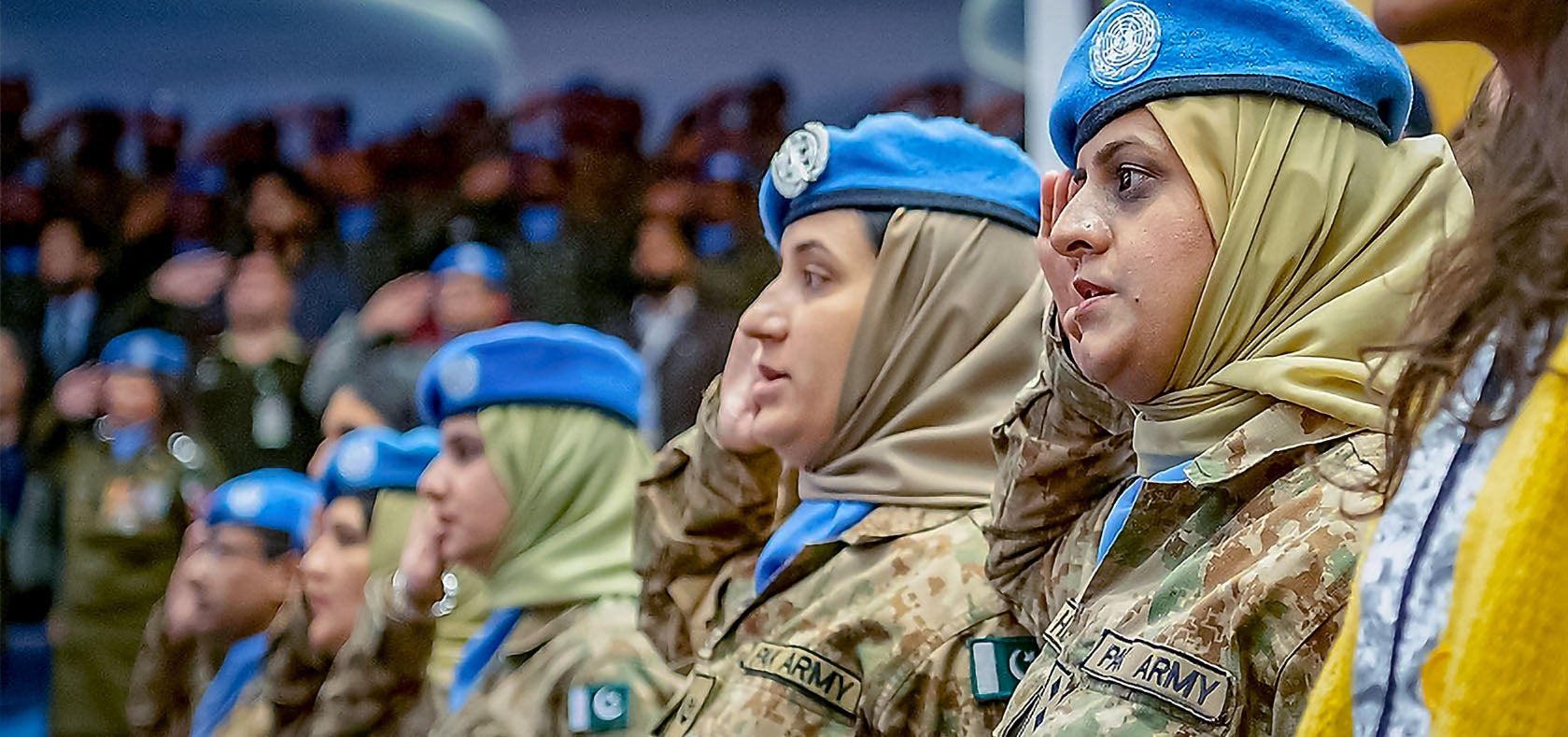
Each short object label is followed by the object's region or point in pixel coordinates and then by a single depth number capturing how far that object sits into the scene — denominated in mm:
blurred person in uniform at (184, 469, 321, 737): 8211
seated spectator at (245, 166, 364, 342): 10531
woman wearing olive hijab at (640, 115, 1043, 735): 3893
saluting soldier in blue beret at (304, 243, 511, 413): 9531
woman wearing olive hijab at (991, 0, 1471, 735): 2668
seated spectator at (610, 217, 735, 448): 8250
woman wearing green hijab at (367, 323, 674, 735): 5402
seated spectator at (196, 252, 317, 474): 10141
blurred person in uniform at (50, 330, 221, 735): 9836
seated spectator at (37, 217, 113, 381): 11242
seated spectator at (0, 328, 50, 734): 10578
